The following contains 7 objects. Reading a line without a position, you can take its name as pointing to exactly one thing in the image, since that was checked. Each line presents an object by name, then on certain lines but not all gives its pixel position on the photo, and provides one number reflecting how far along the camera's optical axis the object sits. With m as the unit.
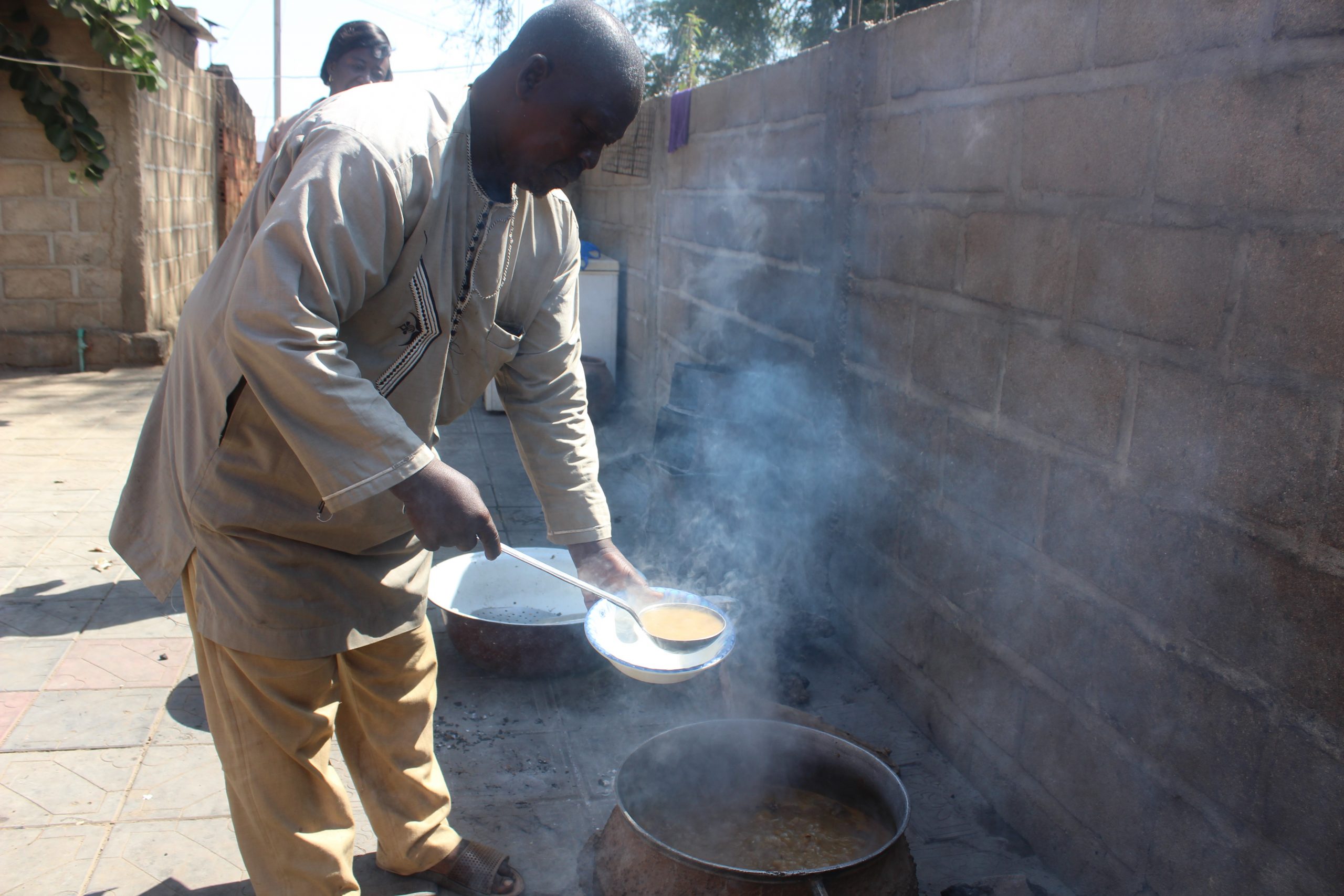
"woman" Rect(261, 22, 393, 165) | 4.36
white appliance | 7.96
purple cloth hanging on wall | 6.20
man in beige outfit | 1.63
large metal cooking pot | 2.02
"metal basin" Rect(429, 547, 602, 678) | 3.51
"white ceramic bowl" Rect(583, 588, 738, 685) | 2.18
